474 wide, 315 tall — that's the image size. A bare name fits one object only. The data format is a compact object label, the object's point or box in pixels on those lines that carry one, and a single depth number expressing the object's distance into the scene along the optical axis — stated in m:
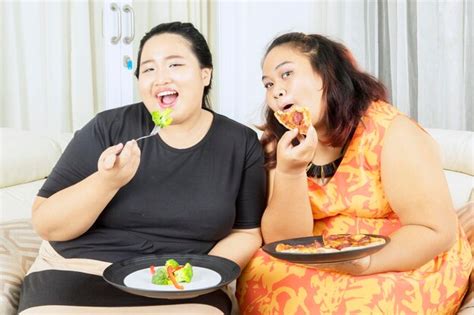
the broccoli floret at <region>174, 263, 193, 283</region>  1.53
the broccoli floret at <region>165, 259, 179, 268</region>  1.58
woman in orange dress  1.66
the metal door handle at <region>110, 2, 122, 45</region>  3.82
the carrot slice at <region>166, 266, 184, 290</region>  1.49
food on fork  1.70
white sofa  2.04
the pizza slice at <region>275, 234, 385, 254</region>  1.51
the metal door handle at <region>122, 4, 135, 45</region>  3.84
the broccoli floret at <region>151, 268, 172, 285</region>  1.52
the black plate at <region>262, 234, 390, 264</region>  1.44
